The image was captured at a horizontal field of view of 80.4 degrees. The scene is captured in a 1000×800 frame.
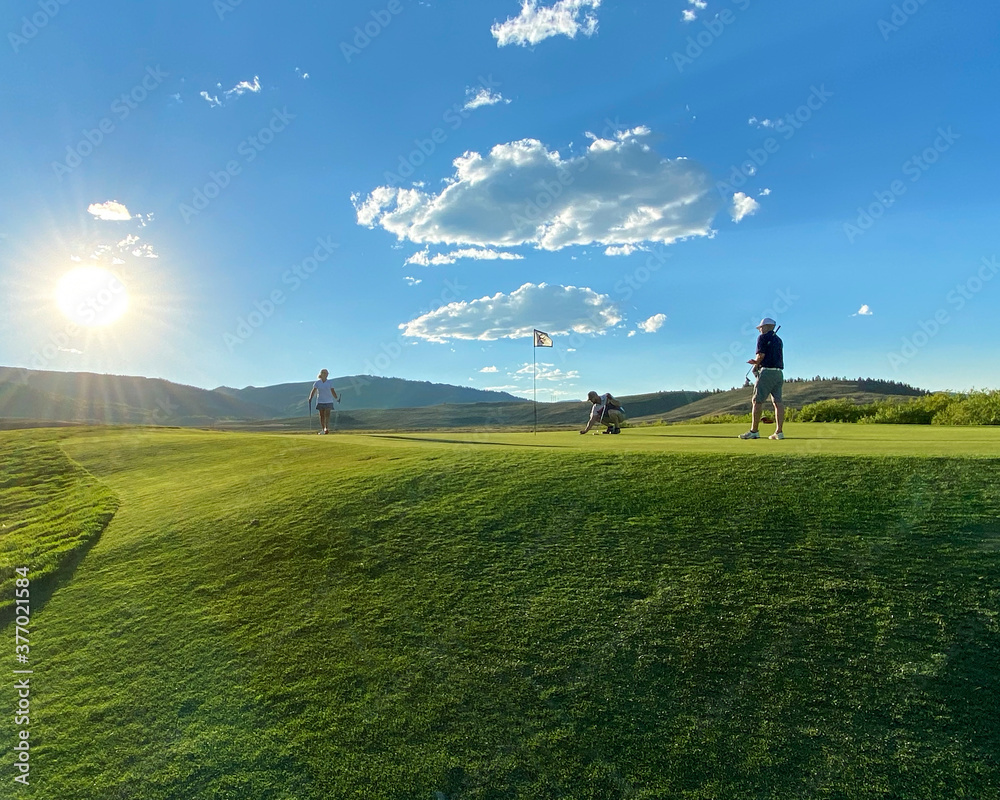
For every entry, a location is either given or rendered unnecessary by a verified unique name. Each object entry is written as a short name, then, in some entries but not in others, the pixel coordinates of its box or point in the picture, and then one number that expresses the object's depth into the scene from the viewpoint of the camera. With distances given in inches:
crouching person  716.0
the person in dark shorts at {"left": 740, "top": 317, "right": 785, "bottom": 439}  498.0
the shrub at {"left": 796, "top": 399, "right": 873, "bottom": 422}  1079.6
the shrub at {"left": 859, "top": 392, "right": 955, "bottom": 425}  957.8
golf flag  822.5
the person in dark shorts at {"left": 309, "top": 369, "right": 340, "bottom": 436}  811.4
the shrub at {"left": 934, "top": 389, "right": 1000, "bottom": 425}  842.2
